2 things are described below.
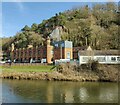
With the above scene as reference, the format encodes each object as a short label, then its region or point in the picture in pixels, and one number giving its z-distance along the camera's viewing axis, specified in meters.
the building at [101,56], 26.76
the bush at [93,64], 24.29
